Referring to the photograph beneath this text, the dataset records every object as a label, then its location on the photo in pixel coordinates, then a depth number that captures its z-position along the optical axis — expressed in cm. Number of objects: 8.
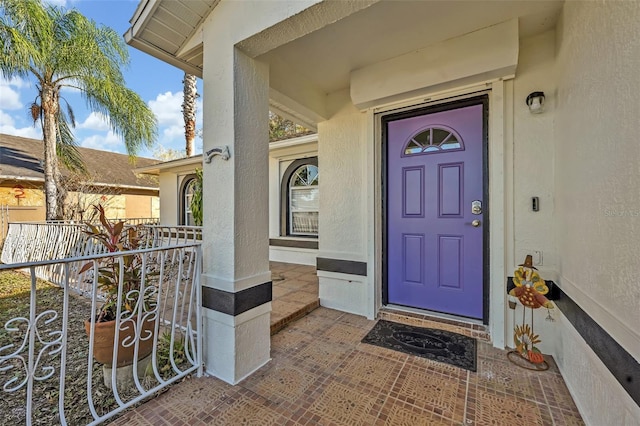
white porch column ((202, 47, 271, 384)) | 196
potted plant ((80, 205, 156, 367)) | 182
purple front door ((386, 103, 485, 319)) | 258
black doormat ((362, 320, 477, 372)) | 218
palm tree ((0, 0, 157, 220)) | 554
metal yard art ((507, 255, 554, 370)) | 206
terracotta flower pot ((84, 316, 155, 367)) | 181
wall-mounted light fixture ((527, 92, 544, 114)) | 218
